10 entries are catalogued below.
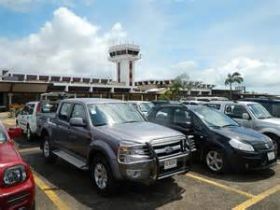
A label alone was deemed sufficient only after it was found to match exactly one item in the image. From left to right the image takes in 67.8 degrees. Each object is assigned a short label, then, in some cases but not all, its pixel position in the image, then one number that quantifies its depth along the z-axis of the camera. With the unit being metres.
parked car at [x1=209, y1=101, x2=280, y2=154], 6.38
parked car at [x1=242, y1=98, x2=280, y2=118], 7.67
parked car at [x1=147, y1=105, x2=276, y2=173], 4.60
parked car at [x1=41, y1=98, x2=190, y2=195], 3.47
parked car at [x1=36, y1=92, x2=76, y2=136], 7.48
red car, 2.38
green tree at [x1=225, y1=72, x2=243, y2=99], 47.67
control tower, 62.49
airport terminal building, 30.06
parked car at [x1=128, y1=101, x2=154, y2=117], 10.92
